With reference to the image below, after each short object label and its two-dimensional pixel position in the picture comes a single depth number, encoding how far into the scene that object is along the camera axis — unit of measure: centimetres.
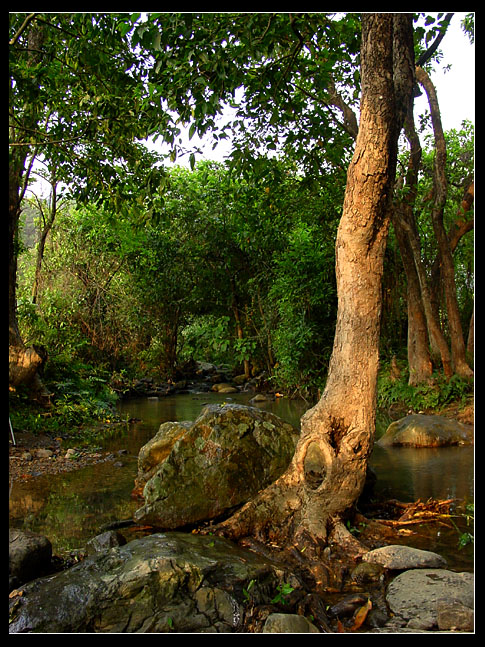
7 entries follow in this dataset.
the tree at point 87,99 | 540
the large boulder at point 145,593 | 322
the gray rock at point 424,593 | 331
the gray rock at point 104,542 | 455
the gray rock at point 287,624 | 308
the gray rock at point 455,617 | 308
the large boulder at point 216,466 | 512
